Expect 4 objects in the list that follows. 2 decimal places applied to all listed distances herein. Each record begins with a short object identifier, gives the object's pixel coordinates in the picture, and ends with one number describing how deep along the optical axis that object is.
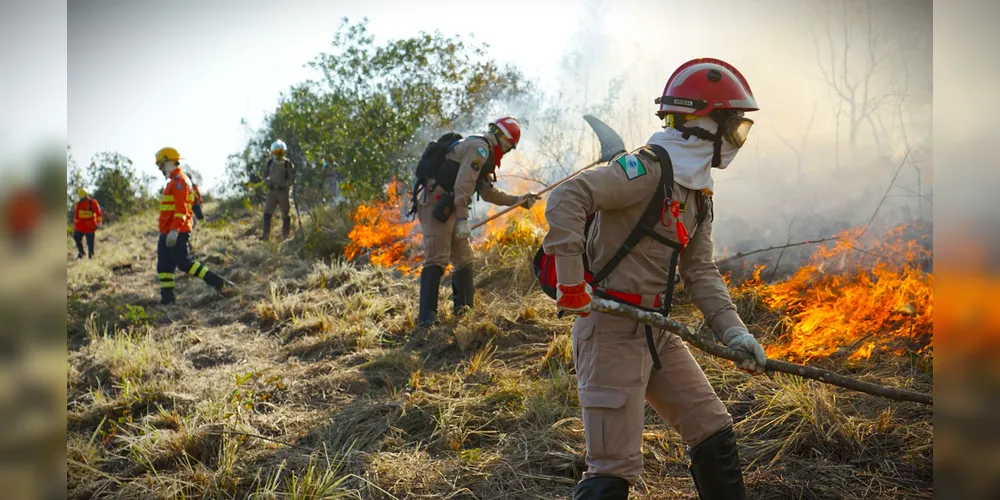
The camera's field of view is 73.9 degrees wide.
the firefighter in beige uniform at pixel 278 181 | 12.18
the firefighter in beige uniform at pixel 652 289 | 2.33
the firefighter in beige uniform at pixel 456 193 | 6.12
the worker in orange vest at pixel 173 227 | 8.13
